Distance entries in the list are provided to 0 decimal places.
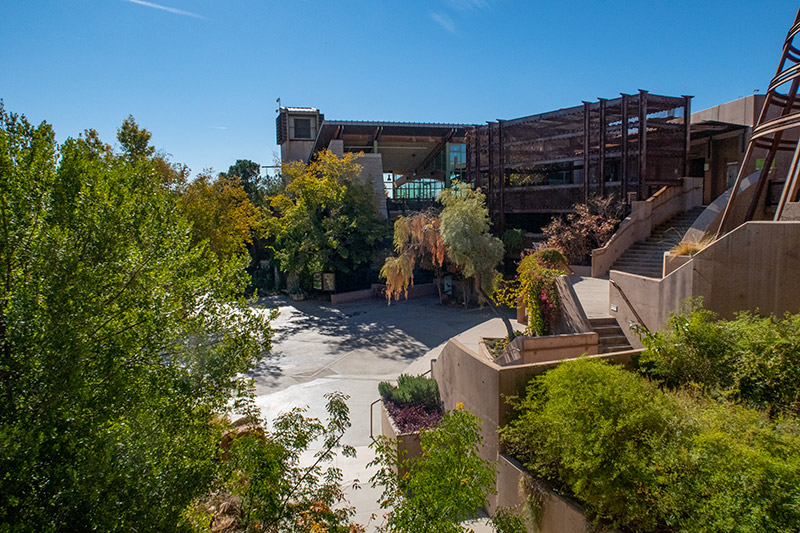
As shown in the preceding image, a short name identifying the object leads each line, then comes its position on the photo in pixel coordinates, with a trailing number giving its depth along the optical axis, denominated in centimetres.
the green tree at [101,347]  359
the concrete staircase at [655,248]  1658
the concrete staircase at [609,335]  1064
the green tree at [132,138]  2127
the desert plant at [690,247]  1004
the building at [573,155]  2039
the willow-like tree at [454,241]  1875
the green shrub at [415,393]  1115
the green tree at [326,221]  2666
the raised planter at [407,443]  937
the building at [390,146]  3397
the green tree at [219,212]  2111
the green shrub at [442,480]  456
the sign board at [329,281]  2725
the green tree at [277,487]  488
